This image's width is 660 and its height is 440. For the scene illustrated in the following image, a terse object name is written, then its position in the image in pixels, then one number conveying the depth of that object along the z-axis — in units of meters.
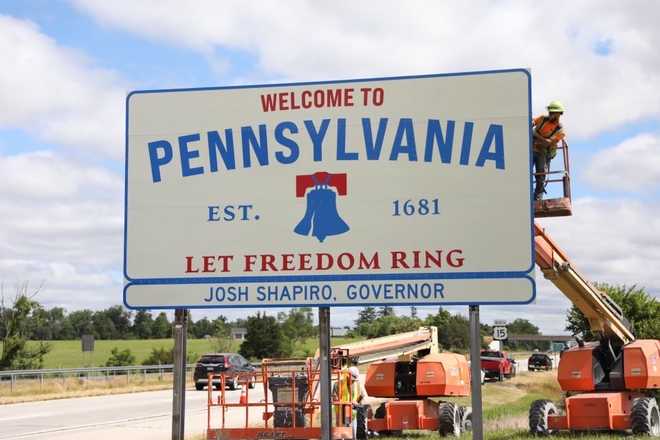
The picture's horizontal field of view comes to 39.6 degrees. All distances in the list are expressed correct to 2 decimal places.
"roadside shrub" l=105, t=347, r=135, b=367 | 62.97
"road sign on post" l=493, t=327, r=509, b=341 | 34.94
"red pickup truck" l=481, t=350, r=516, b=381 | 48.84
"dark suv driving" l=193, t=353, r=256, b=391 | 38.88
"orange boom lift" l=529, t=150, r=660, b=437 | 17.59
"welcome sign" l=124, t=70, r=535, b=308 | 8.22
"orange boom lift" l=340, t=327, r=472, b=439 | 19.39
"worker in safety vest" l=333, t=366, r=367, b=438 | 17.48
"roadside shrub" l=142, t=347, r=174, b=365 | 63.69
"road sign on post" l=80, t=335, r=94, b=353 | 43.19
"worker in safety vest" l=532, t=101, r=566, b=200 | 13.62
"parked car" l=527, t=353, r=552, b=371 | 63.69
